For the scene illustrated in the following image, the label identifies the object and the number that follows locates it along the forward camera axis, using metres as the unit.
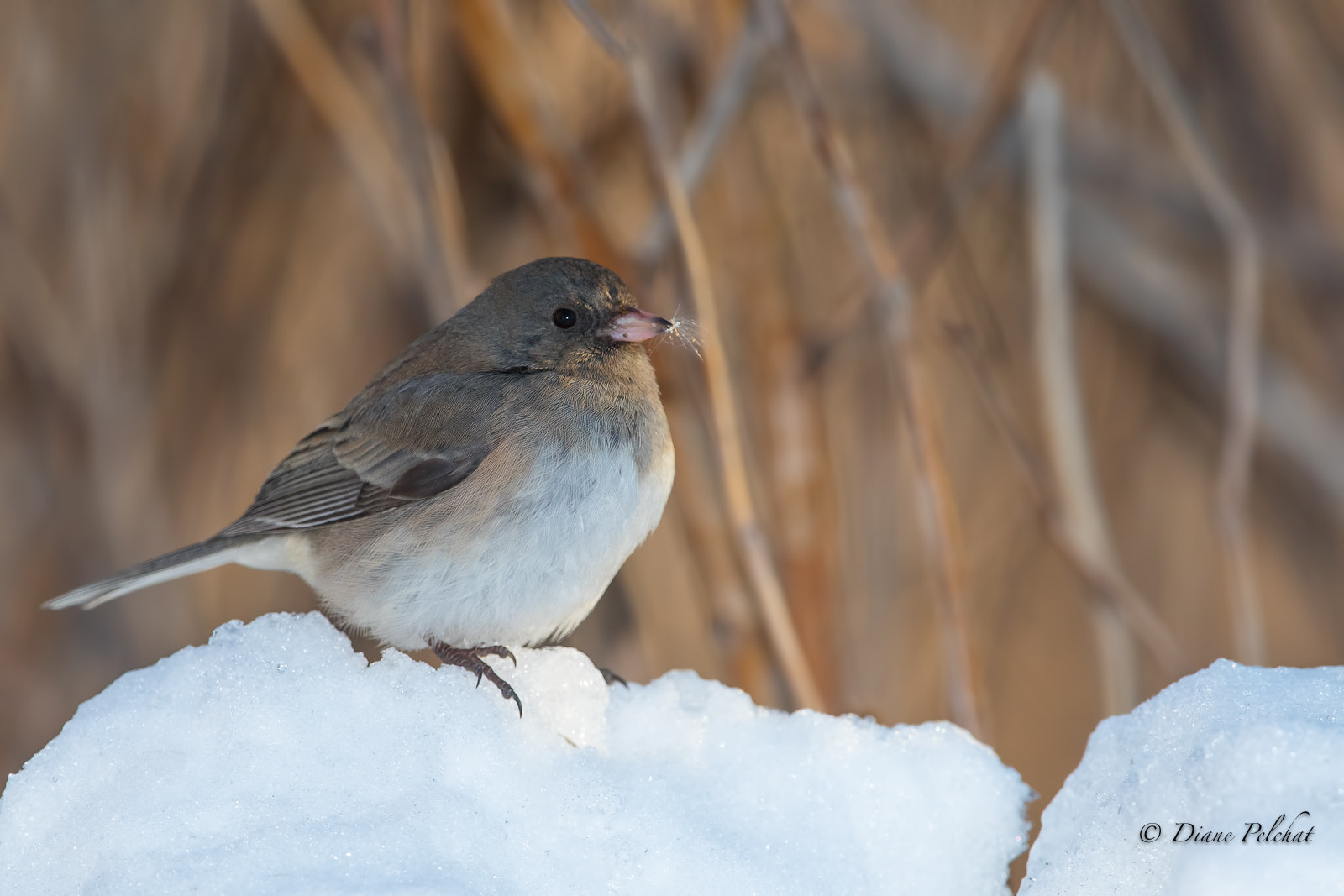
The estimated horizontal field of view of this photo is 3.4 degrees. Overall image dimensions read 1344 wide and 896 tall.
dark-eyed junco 4.40
